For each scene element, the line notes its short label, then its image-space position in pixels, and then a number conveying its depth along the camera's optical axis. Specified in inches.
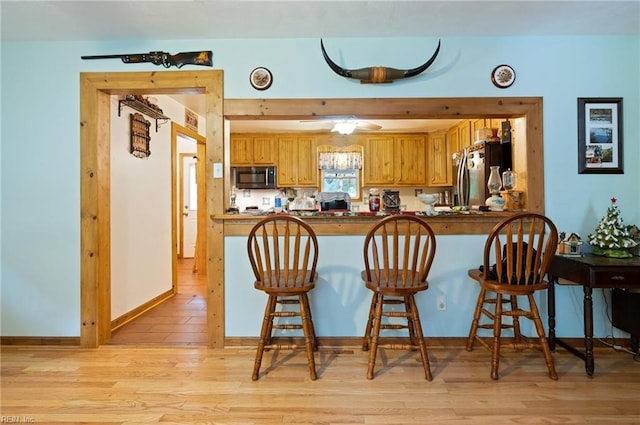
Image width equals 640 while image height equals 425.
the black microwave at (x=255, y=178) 215.8
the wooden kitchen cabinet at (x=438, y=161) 205.8
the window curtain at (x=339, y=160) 219.9
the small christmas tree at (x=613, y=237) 85.1
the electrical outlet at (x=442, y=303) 98.4
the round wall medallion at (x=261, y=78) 98.7
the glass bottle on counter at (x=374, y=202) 105.3
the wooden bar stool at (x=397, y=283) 76.0
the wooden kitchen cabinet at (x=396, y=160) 220.2
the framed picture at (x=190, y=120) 168.7
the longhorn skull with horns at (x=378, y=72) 95.1
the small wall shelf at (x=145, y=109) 118.6
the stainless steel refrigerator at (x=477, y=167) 120.3
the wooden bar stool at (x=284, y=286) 77.3
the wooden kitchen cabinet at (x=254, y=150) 219.9
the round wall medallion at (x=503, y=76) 97.5
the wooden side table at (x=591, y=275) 75.9
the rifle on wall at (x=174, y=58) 98.0
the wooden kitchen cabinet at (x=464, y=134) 168.4
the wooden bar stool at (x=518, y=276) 75.4
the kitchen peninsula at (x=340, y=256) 98.0
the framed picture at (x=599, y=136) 97.2
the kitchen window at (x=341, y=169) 220.2
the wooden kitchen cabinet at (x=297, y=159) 220.4
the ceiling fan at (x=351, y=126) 143.4
